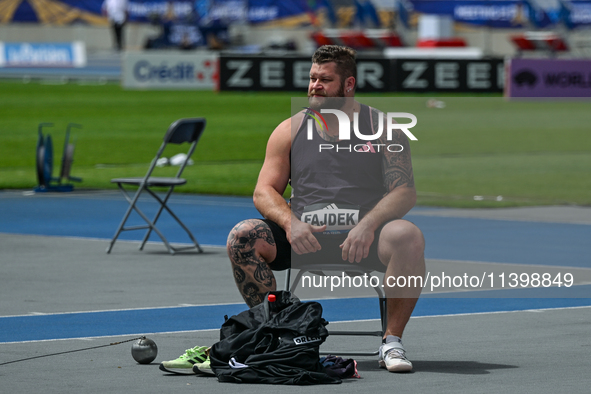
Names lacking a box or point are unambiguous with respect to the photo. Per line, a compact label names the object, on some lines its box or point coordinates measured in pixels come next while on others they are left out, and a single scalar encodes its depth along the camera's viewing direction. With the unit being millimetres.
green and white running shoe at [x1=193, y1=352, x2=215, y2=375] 12055
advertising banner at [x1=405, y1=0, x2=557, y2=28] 130875
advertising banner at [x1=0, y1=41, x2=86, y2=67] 116937
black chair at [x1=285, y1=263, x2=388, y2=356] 12719
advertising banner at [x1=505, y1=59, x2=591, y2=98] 74562
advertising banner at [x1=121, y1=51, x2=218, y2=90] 83250
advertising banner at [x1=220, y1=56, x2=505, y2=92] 75937
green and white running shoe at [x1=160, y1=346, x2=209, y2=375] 12125
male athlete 12398
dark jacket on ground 11680
